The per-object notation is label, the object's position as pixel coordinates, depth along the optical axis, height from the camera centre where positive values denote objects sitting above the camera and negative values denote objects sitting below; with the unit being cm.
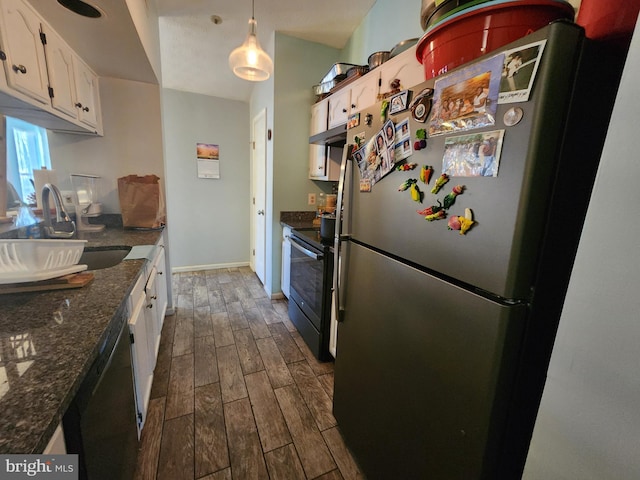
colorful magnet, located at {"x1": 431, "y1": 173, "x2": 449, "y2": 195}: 77 +4
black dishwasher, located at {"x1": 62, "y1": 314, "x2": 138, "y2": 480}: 62 -65
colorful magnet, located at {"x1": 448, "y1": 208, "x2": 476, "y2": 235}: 71 -6
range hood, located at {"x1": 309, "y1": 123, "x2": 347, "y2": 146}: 218 +48
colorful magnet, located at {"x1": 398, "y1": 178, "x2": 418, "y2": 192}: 89 +4
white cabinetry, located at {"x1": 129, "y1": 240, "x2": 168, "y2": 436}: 125 -80
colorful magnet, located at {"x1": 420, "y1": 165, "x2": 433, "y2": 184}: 82 +7
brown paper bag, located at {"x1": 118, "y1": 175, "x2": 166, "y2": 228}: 205 -14
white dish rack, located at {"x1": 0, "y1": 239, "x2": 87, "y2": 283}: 88 -28
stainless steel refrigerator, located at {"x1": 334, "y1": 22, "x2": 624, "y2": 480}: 59 -19
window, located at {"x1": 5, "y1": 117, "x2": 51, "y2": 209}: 163 +14
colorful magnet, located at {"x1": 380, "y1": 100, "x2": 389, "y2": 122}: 102 +32
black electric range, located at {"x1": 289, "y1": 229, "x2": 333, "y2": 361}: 197 -77
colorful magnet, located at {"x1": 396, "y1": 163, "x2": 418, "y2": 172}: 89 +10
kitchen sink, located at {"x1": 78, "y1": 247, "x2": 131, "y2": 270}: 159 -46
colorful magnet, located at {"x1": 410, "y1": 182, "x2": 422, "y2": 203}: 86 +1
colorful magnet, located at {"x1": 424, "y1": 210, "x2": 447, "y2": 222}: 78 -5
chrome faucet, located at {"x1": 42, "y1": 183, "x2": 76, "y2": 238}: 162 -27
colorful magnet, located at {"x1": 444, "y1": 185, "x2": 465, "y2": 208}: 73 +1
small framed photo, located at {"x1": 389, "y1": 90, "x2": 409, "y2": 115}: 92 +32
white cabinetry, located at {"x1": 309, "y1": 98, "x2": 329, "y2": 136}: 253 +73
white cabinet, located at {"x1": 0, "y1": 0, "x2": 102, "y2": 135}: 113 +52
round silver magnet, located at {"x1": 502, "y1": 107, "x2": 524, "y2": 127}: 60 +19
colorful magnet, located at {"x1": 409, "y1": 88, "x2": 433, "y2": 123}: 83 +29
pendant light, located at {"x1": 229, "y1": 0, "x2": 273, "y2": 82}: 178 +86
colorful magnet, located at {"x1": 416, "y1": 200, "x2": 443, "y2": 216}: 79 -4
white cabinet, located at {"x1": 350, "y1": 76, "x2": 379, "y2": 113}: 183 +72
